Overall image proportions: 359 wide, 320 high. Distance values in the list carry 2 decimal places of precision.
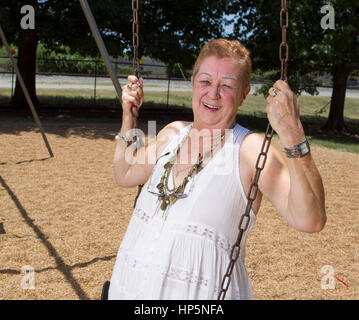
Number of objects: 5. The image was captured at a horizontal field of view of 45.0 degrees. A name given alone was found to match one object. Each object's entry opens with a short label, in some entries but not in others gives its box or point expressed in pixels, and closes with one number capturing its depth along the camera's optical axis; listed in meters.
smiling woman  1.29
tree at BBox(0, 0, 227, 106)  11.20
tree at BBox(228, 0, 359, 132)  10.25
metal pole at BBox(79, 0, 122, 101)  2.50
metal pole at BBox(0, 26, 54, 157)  5.20
